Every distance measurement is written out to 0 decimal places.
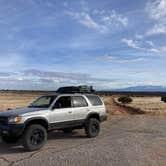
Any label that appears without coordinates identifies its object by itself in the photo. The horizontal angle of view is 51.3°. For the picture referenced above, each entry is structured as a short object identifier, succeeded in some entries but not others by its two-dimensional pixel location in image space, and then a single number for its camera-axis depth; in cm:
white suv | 553
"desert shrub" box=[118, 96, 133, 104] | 2715
